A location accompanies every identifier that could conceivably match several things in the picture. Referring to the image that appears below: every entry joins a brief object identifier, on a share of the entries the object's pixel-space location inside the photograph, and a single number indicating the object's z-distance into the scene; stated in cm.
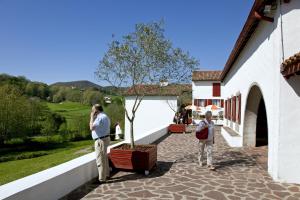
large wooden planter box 684
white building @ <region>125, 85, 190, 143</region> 3155
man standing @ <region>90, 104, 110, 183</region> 617
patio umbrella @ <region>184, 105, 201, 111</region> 2885
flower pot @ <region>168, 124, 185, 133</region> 1736
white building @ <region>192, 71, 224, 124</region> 3075
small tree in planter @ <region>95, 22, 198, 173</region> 782
